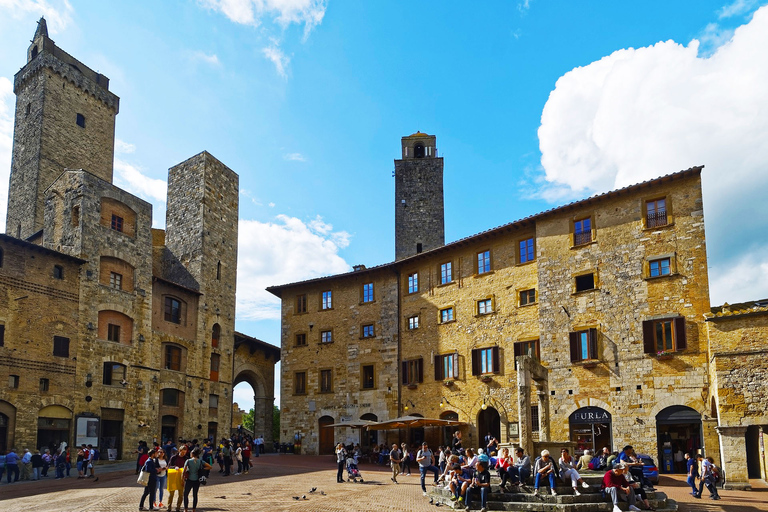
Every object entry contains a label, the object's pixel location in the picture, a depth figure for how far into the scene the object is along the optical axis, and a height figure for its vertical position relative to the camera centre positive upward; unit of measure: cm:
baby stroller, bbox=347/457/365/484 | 2590 -331
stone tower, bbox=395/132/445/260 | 5678 +1549
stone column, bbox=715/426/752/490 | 2444 -271
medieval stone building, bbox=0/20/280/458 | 3066 +492
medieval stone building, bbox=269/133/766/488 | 2917 +260
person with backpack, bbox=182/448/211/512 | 1644 -210
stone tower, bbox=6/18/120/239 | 4488 +1808
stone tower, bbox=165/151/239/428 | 4222 +875
